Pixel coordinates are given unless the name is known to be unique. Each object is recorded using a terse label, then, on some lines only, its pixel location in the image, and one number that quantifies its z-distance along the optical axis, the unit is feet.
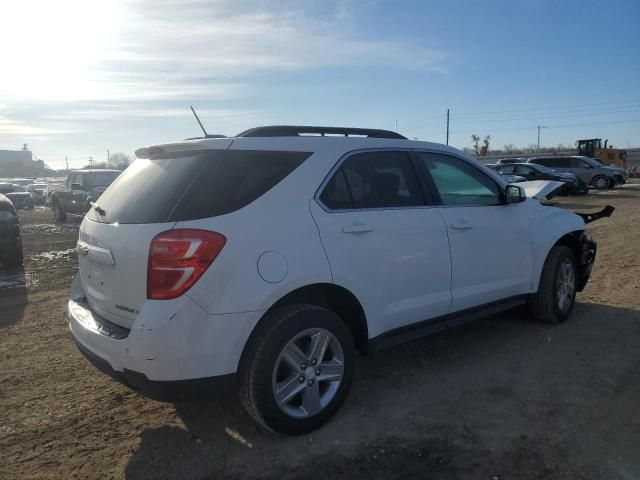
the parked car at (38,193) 114.62
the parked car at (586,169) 86.89
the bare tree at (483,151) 195.42
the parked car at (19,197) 90.12
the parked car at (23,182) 157.66
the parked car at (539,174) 75.25
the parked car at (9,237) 27.96
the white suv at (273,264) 9.14
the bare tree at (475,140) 267.27
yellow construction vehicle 121.60
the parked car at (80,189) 51.60
